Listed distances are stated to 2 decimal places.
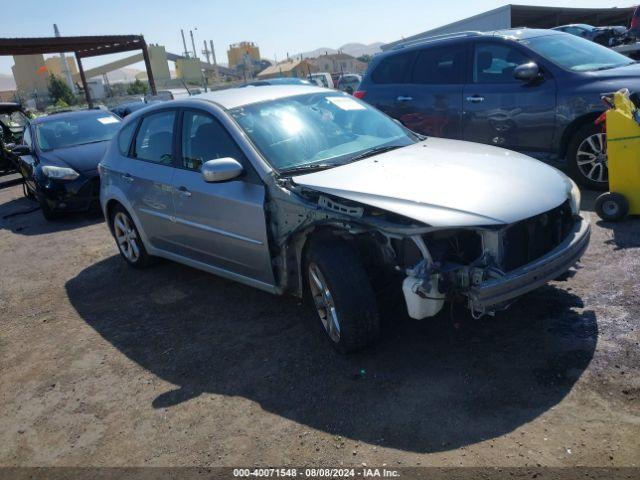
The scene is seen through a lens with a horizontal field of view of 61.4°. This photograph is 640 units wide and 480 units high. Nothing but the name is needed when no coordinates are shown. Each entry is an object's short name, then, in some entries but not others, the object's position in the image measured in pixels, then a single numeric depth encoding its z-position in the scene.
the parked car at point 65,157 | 8.45
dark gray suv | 5.96
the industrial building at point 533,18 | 21.42
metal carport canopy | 20.78
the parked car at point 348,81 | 26.34
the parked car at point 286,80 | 12.84
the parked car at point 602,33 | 17.05
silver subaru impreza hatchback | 3.02
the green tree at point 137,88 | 62.94
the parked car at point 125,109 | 17.70
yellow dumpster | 4.86
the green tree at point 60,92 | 63.34
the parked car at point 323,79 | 23.02
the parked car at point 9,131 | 13.98
